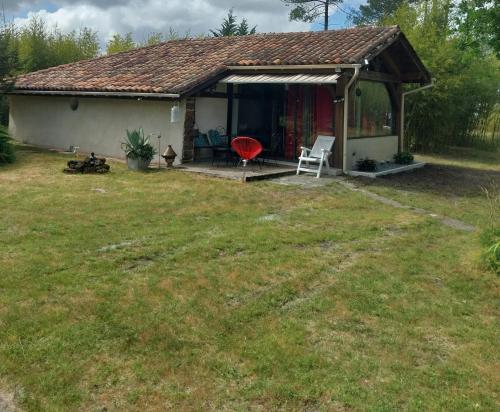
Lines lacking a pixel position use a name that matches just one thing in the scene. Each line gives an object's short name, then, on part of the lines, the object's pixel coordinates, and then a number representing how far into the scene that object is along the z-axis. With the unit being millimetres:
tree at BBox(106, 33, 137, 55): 30594
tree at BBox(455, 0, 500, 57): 15922
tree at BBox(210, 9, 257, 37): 37812
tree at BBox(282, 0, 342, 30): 38781
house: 13320
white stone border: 13281
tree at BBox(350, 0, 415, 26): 40056
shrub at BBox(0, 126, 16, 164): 13480
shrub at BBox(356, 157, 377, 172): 13887
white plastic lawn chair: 12813
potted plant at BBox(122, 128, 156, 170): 12727
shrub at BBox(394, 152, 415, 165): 16141
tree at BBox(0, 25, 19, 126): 15945
